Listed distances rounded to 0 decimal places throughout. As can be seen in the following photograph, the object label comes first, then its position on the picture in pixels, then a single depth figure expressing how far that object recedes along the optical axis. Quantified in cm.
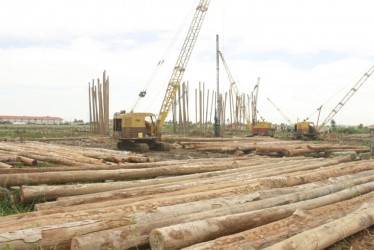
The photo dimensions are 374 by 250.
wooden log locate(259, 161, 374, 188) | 777
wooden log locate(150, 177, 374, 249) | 385
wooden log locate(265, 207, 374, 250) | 402
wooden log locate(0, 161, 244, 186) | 725
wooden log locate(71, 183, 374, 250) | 382
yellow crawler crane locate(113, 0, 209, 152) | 2150
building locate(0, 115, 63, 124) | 13588
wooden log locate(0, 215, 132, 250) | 384
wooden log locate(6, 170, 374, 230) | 460
